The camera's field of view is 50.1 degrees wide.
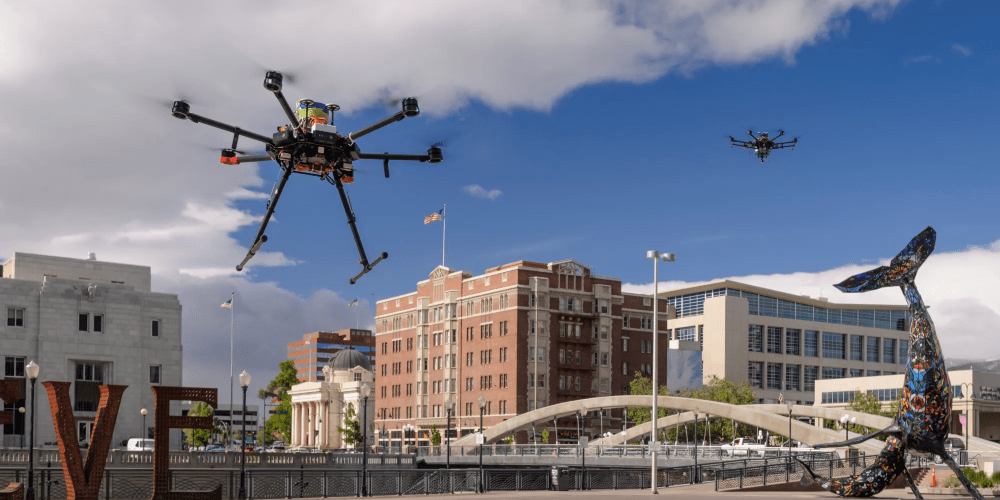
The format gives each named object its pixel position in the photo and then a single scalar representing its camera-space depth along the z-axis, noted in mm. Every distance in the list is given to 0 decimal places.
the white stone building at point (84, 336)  89625
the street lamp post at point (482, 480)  46394
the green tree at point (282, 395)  175250
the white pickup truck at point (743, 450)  72388
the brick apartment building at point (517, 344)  134625
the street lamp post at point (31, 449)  37875
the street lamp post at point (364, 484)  42547
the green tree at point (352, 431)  144250
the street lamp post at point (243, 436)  38125
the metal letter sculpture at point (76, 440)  30109
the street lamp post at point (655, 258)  48469
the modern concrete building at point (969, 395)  124812
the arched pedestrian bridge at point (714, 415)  86375
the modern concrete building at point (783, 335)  165625
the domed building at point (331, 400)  168750
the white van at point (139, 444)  76838
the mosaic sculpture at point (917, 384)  34000
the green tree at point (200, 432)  151250
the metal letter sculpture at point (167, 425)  30953
